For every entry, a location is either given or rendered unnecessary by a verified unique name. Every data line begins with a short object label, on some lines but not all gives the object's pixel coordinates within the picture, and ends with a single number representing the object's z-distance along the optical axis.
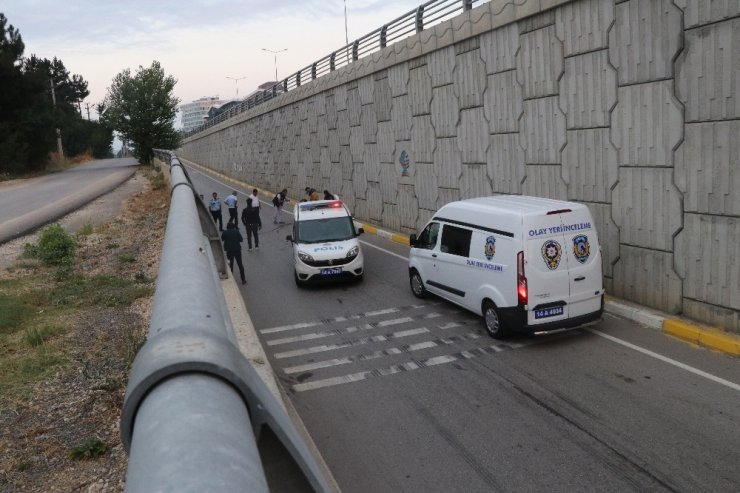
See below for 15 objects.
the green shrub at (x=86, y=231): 22.92
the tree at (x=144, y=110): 69.94
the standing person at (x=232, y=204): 21.86
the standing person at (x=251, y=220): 19.81
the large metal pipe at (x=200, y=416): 1.25
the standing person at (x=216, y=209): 22.03
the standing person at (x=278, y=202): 25.09
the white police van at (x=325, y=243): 14.42
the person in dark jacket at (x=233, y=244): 15.01
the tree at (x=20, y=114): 52.69
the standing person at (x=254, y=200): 20.28
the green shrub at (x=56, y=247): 17.48
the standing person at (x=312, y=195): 21.67
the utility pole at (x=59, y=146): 73.64
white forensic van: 9.62
